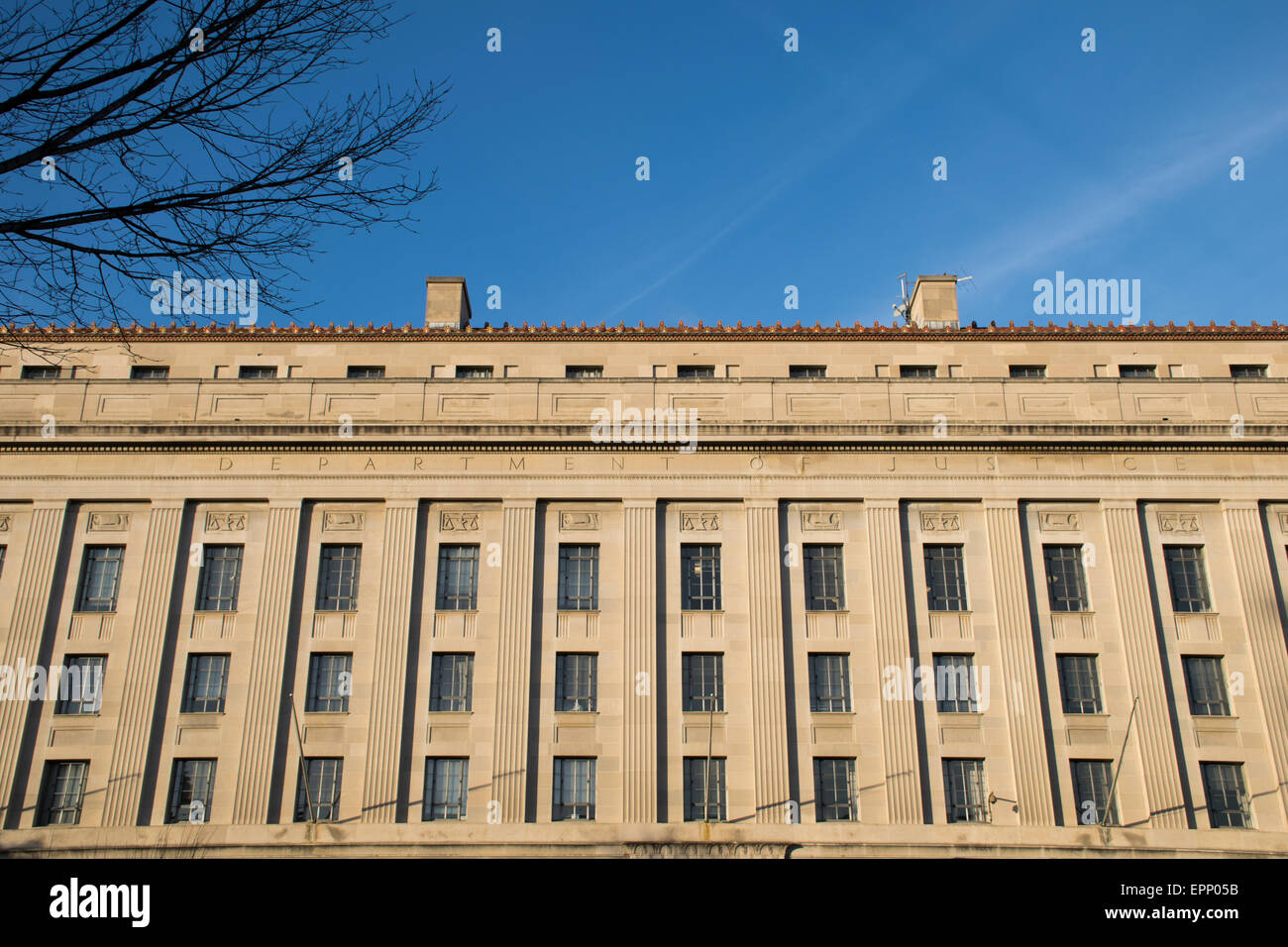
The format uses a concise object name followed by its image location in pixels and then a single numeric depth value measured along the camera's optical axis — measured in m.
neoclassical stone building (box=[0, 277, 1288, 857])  29.12
